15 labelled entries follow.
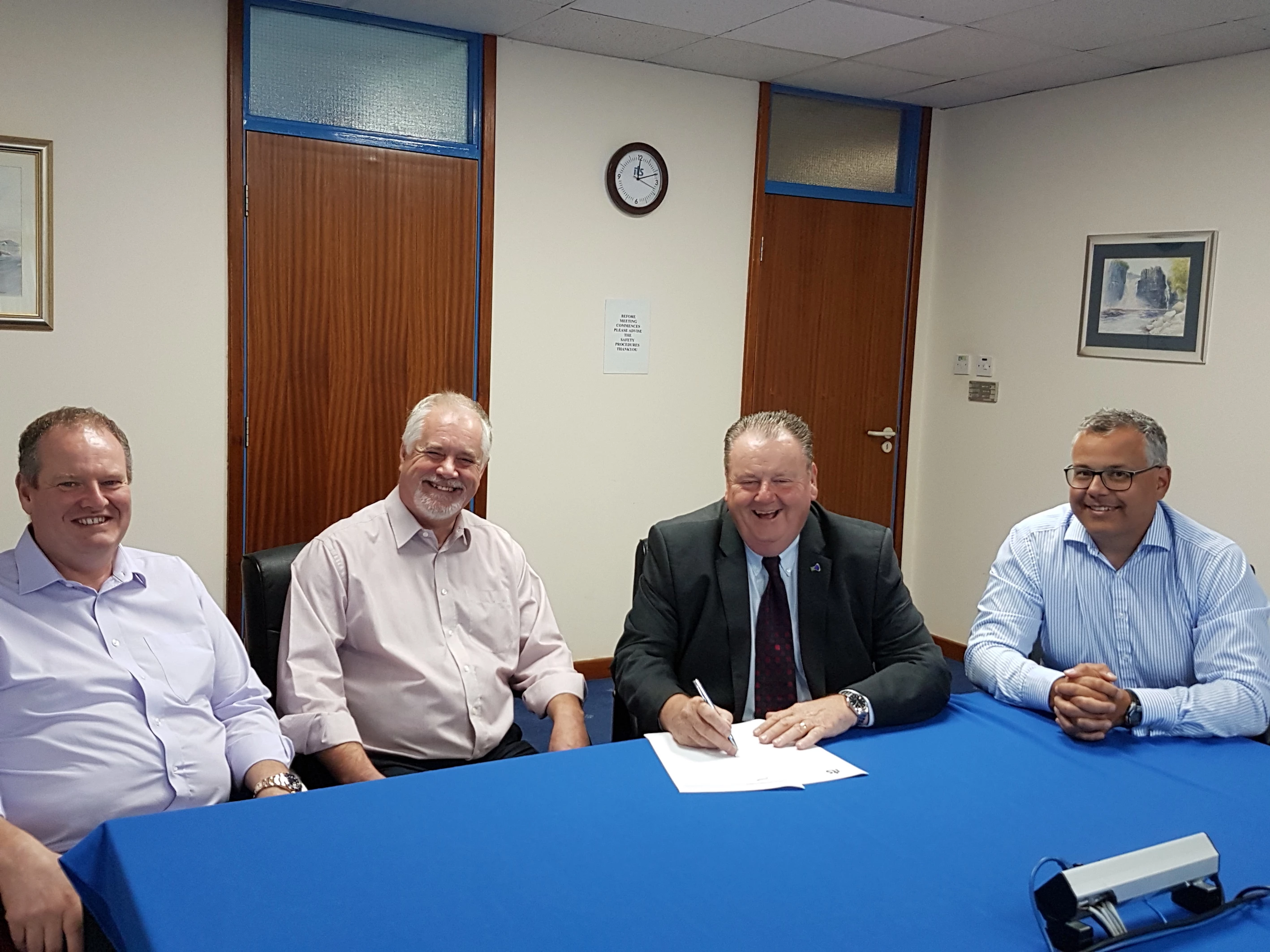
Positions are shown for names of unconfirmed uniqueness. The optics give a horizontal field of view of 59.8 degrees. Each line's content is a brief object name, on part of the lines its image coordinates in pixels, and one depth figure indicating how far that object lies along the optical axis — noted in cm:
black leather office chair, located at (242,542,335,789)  241
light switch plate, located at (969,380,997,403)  507
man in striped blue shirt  224
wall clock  448
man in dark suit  230
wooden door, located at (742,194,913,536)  496
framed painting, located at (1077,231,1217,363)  423
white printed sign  459
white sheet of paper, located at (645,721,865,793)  178
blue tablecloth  134
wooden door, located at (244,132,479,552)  390
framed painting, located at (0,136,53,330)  343
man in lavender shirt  185
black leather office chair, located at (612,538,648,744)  236
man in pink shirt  235
